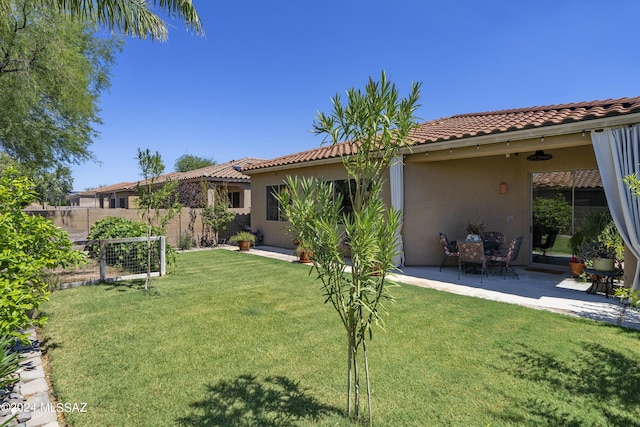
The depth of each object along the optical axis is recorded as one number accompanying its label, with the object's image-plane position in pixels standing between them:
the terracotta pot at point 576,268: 8.69
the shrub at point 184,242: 15.24
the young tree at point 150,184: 7.31
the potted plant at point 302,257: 11.18
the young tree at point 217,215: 16.28
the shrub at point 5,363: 2.71
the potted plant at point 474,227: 10.19
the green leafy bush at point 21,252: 3.20
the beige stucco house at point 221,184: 17.66
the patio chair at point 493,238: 9.98
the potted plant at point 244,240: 14.34
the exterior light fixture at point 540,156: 9.90
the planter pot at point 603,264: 7.09
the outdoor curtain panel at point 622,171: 6.29
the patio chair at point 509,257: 8.56
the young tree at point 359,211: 2.53
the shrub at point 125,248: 8.44
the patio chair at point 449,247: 9.34
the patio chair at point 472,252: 8.43
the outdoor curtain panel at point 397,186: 10.05
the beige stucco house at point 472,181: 9.30
